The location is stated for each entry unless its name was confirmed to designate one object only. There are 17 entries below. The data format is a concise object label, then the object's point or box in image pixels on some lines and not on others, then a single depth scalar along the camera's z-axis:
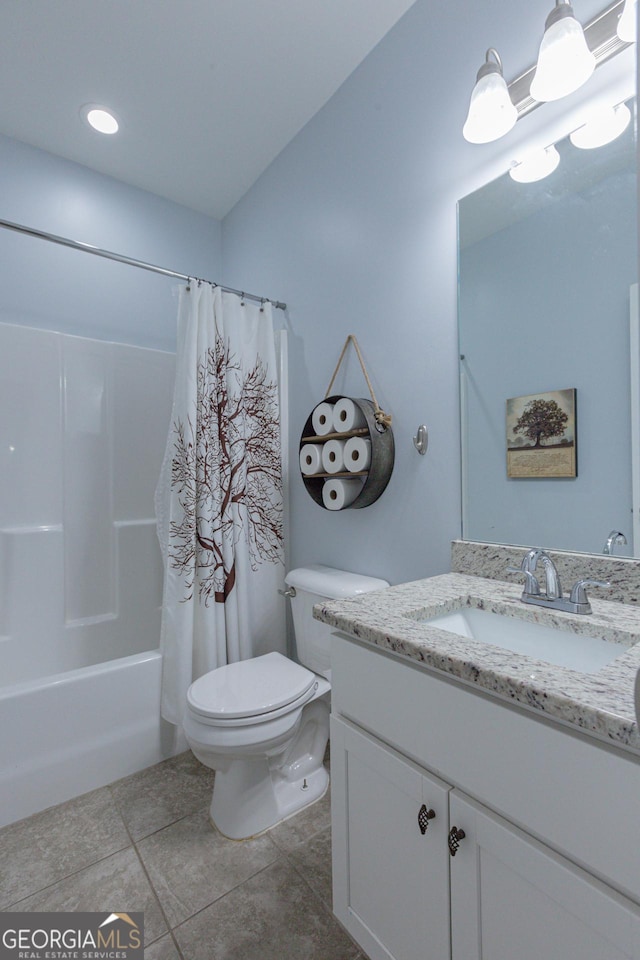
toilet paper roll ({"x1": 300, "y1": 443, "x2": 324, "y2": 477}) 1.80
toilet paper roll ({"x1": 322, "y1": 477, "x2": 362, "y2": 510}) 1.69
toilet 1.34
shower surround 1.76
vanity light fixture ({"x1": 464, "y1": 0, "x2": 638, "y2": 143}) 1.01
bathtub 1.50
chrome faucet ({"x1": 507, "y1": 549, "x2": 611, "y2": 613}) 0.99
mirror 1.05
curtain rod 1.63
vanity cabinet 0.59
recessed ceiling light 1.97
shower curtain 1.79
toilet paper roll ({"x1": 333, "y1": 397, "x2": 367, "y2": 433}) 1.65
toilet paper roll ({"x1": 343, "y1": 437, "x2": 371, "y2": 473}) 1.60
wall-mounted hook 1.51
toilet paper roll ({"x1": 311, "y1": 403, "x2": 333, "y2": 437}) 1.77
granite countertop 0.59
